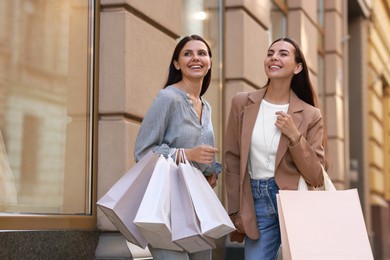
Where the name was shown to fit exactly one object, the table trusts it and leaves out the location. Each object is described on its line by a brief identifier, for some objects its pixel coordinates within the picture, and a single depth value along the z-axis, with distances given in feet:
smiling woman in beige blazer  20.47
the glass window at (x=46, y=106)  25.82
